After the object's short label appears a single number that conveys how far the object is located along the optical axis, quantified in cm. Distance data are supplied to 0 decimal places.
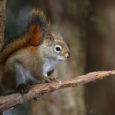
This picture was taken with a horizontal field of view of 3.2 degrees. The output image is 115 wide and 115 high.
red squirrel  374
